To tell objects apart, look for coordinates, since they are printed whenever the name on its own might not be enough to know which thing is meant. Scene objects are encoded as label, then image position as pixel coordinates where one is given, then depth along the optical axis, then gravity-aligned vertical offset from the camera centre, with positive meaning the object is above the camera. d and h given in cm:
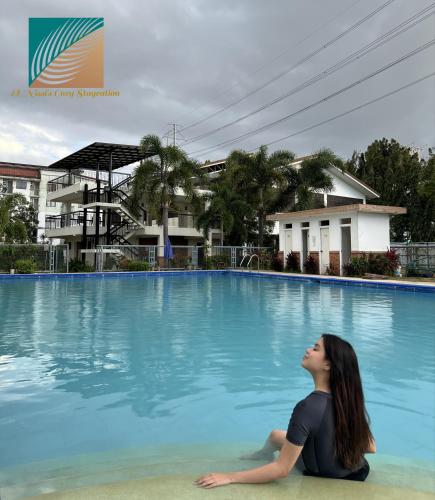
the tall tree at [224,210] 2938 +334
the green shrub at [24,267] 2328 -48
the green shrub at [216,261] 2872 -30
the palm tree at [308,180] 2952 +543
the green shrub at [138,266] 2595 -51
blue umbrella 2728 +35
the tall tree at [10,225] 2436 +198
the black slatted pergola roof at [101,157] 3051 +789
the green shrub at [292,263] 2522 -38
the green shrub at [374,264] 2103 -39
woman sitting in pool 213 -82
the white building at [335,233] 2167 +131
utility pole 3891 +1171
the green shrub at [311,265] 2375 -48
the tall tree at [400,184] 3553 +639
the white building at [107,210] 3127 +372
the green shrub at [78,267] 2527 -54
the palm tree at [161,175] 2775 +544
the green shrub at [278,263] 2642 -39
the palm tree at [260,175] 2986 +581
